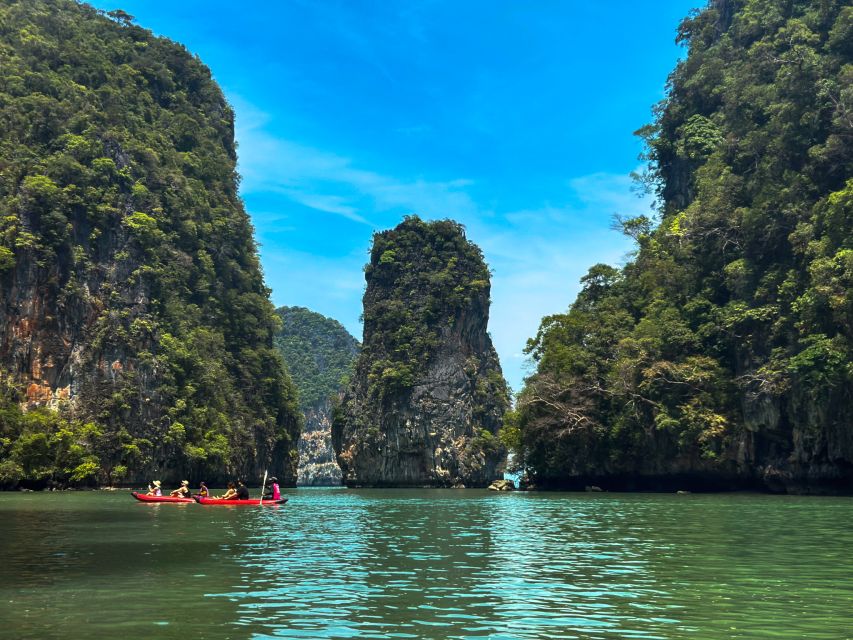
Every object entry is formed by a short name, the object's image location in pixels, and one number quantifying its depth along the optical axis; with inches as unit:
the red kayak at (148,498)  1376.0
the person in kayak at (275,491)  1342.2
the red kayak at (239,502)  1268.5
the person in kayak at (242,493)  1294.3
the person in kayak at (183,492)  1432.1
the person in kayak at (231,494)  1295.5
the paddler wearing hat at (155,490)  1449.1
